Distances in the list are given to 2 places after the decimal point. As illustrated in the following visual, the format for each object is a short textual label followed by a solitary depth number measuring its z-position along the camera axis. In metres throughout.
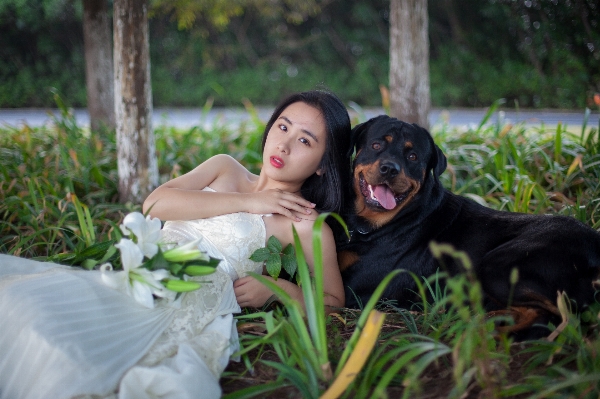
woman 2.04
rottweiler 2.96
